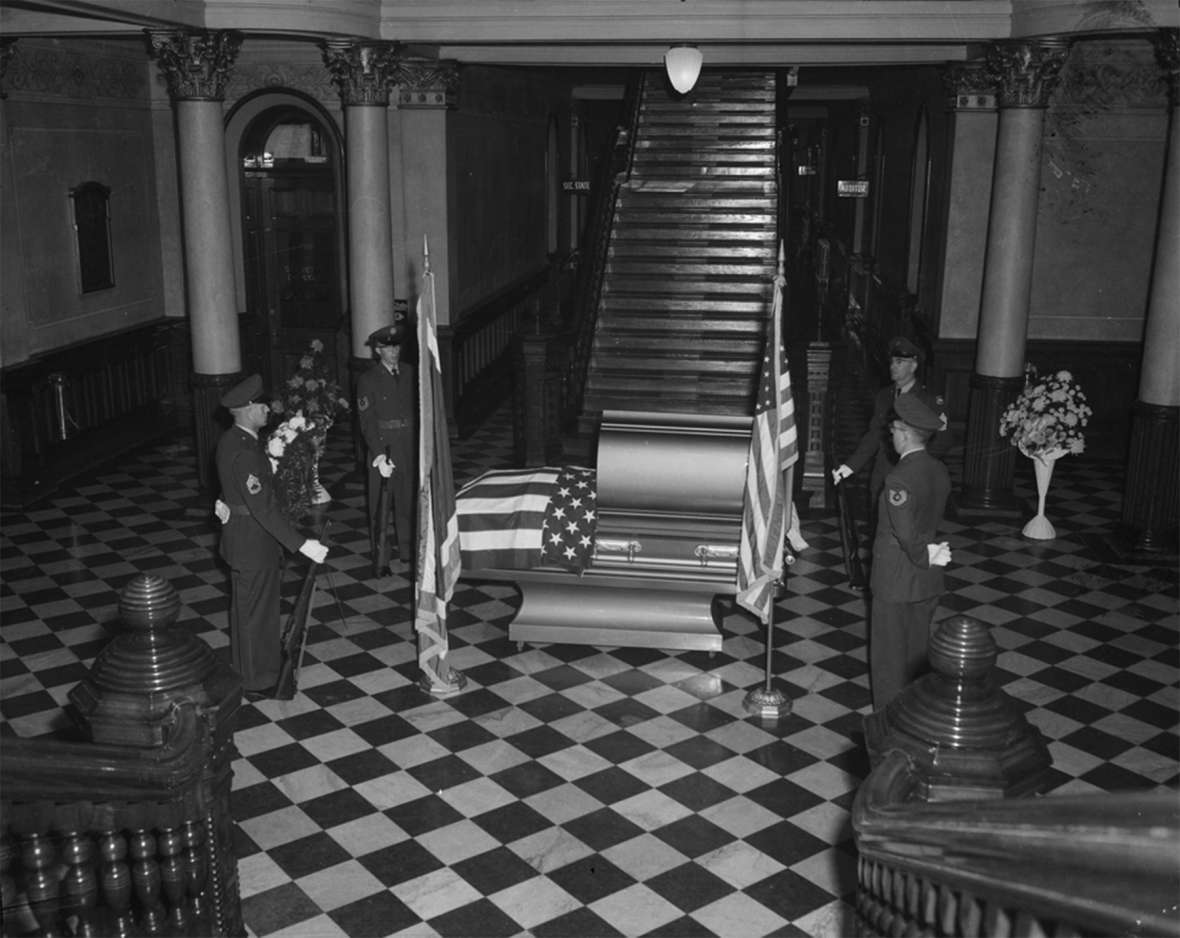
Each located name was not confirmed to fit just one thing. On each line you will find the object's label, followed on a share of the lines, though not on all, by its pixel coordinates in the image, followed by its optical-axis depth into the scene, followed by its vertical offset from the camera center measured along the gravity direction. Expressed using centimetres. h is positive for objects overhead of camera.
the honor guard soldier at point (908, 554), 714 -203
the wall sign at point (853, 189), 1476 -9
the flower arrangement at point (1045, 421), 1115 -201
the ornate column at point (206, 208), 1137 -32
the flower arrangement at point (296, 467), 825 -190
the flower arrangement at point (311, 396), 983 -169
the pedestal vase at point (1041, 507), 1132 -277
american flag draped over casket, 844 -224
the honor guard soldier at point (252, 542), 755 -215
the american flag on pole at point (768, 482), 755 -173
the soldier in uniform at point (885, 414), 917 -168
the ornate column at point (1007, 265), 1133 -73
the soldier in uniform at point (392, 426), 1024 -197
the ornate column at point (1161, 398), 1020 -170
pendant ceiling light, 1158 +99
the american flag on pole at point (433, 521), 766 -207
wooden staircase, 1338 -86
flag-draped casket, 843 -228
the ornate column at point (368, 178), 1249 -4
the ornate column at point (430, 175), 1455 -1
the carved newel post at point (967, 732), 330 -139
